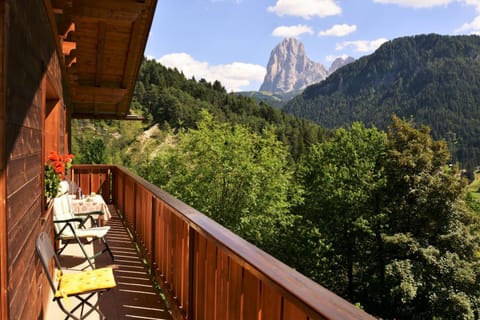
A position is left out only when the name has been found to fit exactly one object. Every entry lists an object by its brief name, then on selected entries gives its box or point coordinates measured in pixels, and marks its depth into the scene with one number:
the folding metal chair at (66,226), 4.31
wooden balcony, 1.14
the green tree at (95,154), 21.56
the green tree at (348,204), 21.69
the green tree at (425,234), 17.84
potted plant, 3.95
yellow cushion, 2.64
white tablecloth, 5.72
